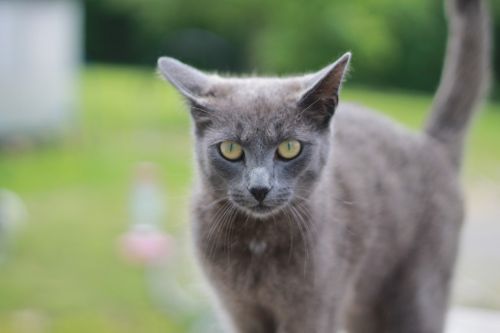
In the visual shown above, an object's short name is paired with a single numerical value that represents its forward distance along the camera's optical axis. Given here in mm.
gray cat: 838
